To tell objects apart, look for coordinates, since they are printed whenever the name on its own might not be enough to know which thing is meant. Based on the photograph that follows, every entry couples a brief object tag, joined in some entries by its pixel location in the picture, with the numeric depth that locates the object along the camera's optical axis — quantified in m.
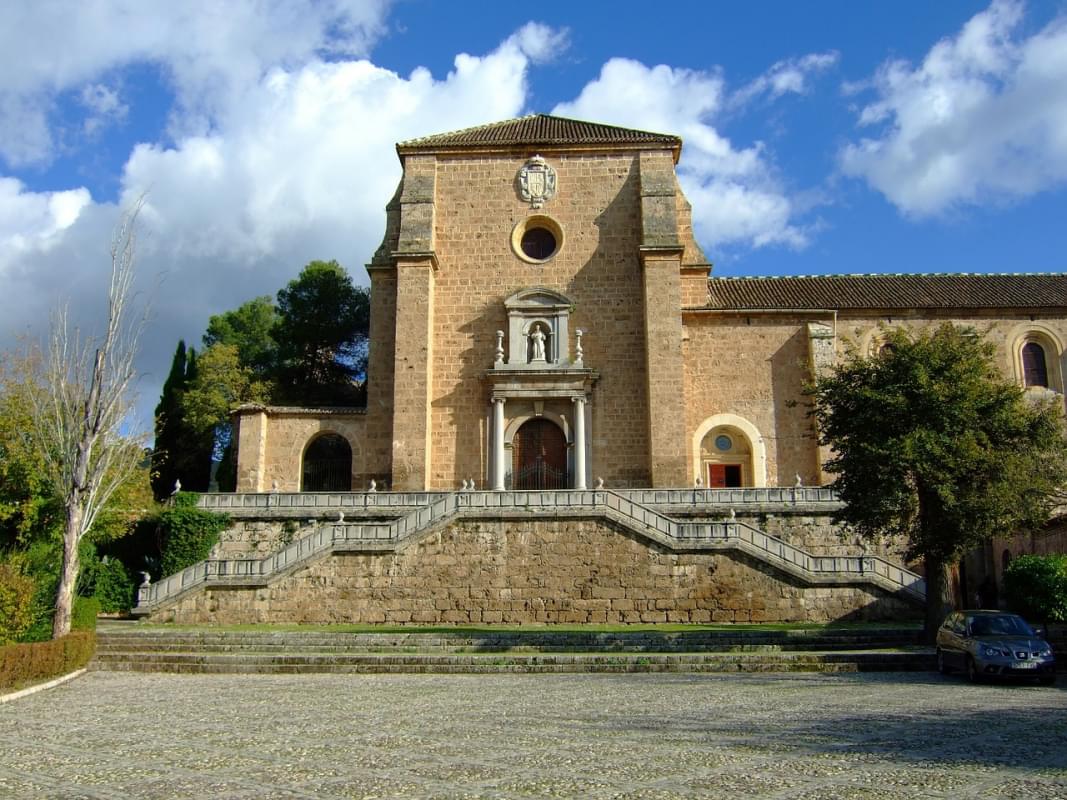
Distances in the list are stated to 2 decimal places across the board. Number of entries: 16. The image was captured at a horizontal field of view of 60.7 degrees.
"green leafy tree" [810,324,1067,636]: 17.20
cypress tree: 37.62
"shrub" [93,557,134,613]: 23.91
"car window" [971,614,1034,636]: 14.34
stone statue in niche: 29.59
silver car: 13.66
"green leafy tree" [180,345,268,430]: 36.69
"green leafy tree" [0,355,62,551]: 21.84
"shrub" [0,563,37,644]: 14.48
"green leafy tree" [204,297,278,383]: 41.16
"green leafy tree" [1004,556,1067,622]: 17.42
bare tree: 16.91
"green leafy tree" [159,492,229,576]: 24.05
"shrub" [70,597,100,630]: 17.31
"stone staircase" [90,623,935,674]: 16.14
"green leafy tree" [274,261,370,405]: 41.12
